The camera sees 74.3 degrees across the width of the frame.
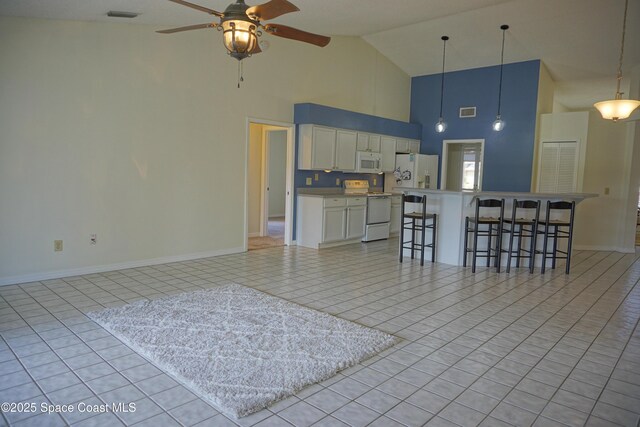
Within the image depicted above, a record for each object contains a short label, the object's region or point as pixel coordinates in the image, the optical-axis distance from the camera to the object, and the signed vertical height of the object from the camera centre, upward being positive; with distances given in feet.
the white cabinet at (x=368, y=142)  26.05 +2.23
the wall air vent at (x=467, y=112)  28.76 +4.71
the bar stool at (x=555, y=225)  18.41 -1.86
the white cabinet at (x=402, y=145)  29.29 +2.33
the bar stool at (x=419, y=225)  19.80 -2.26
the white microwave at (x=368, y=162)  25.99 +0.98
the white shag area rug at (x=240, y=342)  8.07 -3.99
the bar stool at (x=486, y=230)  18.58 -2.22
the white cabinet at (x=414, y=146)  30.42 +2.36
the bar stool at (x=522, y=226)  18.56 -2.05
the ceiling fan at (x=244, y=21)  9.14 +3.35
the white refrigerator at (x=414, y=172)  28.91 +0.46
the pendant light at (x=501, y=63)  22.36 +7.59
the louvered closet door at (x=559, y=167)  25.95 +1.06
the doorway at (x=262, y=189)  23.38 -0.94
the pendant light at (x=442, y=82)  23.64 +6.91
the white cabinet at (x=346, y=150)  24.61 +1.54
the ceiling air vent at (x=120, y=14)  14.43 +5.36
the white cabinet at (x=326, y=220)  22.85 -2.45
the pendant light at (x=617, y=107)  14.96 +2.82
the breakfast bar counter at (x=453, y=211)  19.24 -1.44
